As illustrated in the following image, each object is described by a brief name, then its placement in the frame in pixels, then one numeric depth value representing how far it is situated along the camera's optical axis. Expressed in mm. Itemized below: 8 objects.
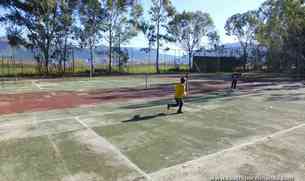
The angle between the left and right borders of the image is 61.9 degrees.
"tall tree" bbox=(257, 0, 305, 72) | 29766
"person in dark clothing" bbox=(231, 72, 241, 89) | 16947
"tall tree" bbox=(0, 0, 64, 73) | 25578
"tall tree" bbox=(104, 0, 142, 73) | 30406
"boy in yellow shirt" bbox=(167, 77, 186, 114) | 9328
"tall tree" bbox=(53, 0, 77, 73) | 27188
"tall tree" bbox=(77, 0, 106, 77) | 28891
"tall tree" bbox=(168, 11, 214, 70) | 35938
